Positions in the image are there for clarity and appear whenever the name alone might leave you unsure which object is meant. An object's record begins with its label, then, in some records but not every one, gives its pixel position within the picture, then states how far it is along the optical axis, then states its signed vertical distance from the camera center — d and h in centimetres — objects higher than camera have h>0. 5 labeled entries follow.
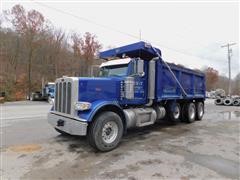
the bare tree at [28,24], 2564 +931
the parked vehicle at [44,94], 2205 +11
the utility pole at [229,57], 3387 +668
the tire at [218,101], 2246 -55
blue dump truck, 470 -2
